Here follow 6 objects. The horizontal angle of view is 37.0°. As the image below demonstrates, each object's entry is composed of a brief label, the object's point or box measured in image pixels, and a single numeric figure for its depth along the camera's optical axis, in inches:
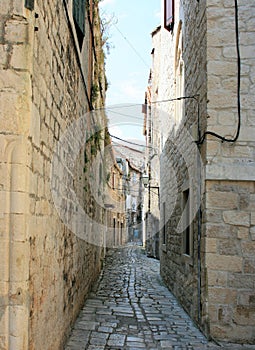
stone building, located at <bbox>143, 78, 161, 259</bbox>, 634.2
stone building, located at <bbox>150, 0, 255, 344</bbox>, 197.2
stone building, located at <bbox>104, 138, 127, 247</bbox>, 727.0
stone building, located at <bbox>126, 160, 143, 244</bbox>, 1379.2
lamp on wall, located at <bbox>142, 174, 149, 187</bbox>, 641.4
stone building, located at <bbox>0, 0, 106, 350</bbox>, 103.6
